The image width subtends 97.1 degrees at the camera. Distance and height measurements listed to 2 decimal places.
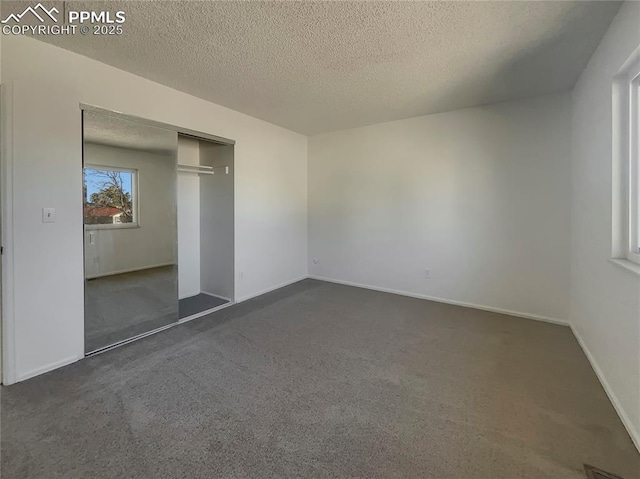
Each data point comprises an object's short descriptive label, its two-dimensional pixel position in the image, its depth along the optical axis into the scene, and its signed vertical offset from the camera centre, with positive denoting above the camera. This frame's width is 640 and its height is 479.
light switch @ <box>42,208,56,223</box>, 2.24 +0.16
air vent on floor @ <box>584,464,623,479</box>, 1.36 -1.18
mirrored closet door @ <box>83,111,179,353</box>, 2.56 +0.07
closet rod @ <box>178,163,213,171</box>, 3.62 +0.92
